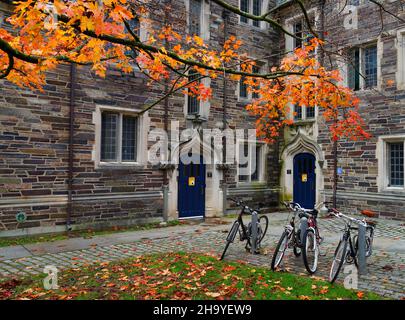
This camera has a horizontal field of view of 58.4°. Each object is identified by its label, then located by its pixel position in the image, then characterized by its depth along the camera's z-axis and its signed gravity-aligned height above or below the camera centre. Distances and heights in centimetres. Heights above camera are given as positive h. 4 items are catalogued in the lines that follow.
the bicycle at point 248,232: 767 -138
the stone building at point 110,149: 961 +50
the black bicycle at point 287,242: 622 -134
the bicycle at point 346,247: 557 -136
